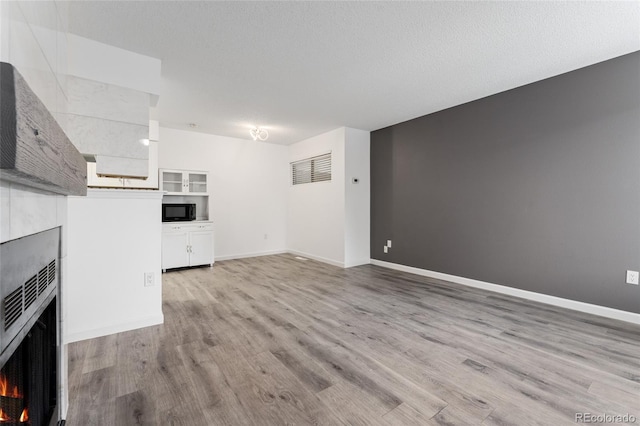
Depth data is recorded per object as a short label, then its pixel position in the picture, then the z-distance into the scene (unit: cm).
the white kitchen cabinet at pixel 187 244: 483
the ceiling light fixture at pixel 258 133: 526
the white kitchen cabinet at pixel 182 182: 524
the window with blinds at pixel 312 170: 566
